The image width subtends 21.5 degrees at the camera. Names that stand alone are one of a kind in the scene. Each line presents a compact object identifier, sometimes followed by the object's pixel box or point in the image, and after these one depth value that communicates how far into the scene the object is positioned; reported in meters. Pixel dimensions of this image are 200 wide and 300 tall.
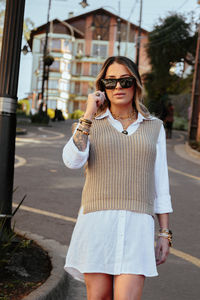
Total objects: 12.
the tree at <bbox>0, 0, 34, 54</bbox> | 30.51
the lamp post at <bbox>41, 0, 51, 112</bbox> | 38.53
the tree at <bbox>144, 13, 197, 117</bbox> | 46.75
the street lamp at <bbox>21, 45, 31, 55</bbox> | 33.84
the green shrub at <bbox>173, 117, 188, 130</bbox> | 38.93
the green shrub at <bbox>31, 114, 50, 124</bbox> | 34.25
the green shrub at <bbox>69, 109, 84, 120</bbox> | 66.62
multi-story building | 79.94
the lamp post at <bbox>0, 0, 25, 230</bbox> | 4.80
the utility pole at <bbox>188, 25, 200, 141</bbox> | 24.91
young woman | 2.81
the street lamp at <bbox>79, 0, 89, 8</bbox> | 23.39
